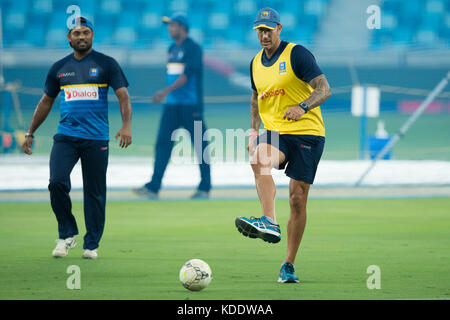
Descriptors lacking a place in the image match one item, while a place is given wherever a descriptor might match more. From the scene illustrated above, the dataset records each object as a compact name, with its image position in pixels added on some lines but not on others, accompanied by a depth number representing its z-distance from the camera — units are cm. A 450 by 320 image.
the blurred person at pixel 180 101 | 2545
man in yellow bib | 1260
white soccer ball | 1162
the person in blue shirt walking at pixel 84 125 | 1504
